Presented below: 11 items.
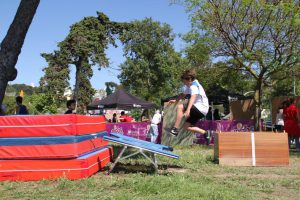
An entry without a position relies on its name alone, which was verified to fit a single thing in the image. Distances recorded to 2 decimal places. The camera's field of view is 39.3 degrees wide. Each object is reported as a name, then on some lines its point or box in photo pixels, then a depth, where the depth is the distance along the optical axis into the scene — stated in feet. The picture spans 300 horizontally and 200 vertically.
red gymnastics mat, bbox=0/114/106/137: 23.03
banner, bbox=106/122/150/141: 66.80
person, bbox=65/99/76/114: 36.94
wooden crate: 32.19
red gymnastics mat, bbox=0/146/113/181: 22.91
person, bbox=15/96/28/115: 40.77
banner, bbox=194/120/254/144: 60.54
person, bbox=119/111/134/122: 78.18
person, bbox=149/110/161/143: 62.64
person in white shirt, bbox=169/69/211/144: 26.22
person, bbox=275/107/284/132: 56.49
